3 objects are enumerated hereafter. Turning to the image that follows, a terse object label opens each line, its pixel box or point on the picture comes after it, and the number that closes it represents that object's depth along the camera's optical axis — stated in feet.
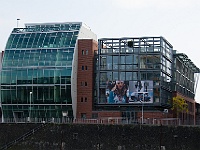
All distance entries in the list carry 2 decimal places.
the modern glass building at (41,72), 340.18
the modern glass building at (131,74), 332.39
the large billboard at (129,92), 331.22
